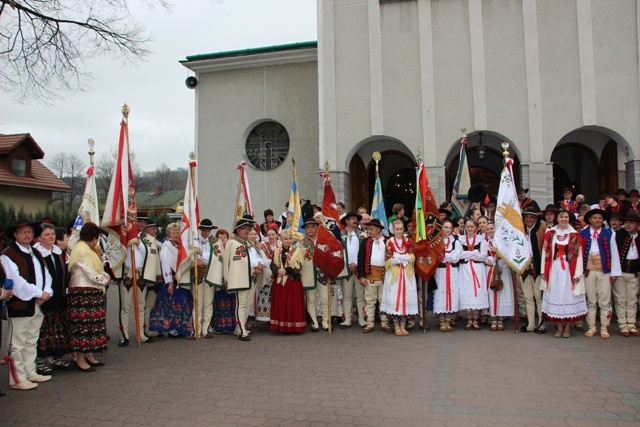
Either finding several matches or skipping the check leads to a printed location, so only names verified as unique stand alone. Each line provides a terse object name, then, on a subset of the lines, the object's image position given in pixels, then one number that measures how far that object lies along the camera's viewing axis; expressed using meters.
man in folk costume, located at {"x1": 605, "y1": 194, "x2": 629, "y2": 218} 10.08
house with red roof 24.47
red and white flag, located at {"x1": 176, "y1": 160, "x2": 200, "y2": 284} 8.15
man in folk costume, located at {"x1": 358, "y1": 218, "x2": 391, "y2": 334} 8.62
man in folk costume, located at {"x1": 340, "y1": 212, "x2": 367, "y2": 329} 8.98
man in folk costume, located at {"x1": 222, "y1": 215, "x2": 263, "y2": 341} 8.23
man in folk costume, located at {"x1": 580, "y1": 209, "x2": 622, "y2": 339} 7.84
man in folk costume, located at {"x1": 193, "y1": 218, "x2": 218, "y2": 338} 8.47
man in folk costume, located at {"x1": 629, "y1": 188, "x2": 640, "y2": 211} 10.12
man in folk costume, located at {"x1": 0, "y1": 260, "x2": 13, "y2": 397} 5.49
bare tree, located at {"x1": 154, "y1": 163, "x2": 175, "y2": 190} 61.91
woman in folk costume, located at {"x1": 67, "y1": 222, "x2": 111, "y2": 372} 6.40
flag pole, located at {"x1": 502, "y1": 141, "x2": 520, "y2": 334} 8.25
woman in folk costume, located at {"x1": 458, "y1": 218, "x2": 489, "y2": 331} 8.50
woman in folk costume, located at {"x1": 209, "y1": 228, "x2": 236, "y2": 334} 8.73
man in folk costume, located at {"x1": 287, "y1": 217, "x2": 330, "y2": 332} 8.57
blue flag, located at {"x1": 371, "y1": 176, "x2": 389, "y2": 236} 11.27
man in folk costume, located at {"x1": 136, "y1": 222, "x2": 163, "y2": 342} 8.08
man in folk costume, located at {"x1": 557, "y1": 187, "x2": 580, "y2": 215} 11.43
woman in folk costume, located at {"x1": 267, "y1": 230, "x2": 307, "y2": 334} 8.40
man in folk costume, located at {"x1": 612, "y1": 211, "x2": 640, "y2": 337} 7.89
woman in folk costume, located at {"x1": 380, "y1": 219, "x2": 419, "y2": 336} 8.27
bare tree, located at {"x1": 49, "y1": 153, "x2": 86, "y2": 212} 47.53
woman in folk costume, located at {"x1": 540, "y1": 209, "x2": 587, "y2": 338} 7.74
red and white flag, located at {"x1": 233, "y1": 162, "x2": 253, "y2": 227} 9.88
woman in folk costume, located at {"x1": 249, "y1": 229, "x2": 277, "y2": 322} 8.85
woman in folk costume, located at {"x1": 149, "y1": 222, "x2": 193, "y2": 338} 8.29
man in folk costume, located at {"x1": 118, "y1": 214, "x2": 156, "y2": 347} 8.01
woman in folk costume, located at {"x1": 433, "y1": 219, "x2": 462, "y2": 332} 8.53
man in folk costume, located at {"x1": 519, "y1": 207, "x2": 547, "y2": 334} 8.26
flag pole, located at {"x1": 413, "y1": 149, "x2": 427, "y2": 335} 8.47
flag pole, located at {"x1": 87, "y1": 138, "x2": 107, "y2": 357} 8.48
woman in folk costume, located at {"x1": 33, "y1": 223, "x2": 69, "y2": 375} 6.26
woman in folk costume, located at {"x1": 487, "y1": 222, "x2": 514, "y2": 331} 8.51
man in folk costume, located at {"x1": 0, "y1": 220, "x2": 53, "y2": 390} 5.77
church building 13.41
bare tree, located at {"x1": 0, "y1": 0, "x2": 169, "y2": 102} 9.50
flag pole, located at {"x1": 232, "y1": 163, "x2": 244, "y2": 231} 9.84
